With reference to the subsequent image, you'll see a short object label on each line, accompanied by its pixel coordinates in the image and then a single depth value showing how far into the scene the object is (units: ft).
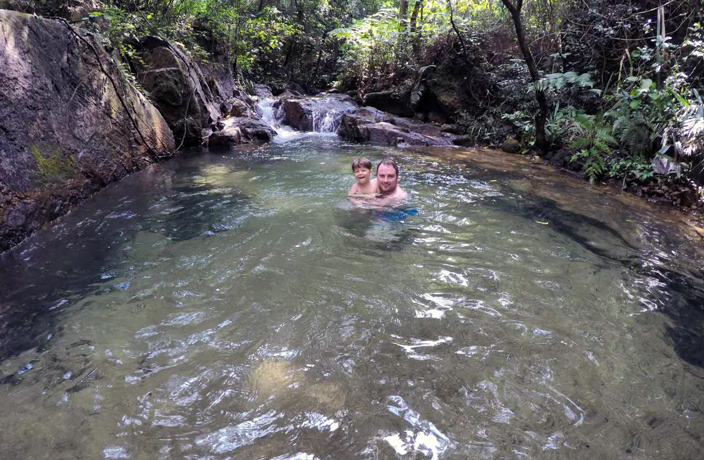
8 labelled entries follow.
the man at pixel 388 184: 17.57
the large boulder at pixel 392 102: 49.29
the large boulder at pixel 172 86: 31.89
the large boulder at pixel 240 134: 35.22
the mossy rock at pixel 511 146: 35.27
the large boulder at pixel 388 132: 39.47
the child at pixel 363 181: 17.85
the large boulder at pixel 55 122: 15.06
